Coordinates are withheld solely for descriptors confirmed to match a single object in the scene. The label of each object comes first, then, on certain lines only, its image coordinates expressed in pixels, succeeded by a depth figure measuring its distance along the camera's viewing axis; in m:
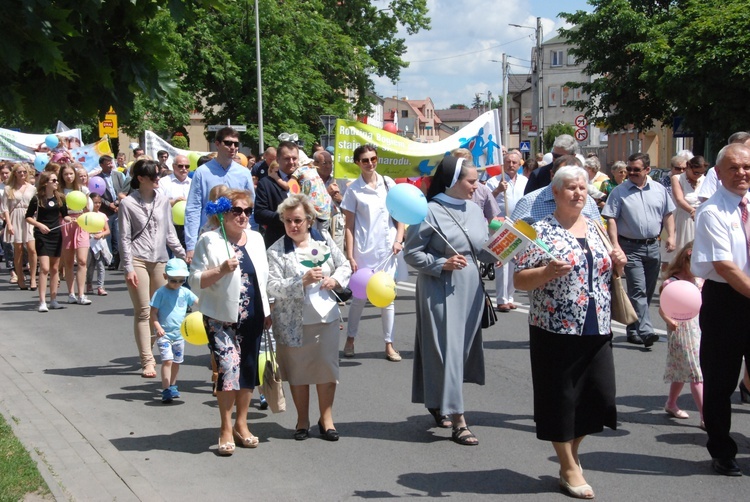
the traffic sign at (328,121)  28.81
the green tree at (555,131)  75.69
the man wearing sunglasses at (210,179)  8.42
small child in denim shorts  7.95
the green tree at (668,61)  29.03
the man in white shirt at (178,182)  14.58
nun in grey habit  6.55
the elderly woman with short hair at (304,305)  6.53
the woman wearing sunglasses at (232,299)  6.23
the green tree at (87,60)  4.15
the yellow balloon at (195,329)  6.89
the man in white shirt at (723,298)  5.74
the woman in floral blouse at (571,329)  5.36
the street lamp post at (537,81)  43.19
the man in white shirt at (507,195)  12.57
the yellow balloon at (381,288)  7.27
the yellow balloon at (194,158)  18.72
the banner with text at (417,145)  12.47
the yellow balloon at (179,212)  11.62
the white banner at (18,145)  21.70
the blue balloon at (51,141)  20.55
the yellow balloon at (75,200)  13.57
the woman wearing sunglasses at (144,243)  8.68
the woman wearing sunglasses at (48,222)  13.72
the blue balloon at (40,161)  18.48
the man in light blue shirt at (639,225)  9.92
